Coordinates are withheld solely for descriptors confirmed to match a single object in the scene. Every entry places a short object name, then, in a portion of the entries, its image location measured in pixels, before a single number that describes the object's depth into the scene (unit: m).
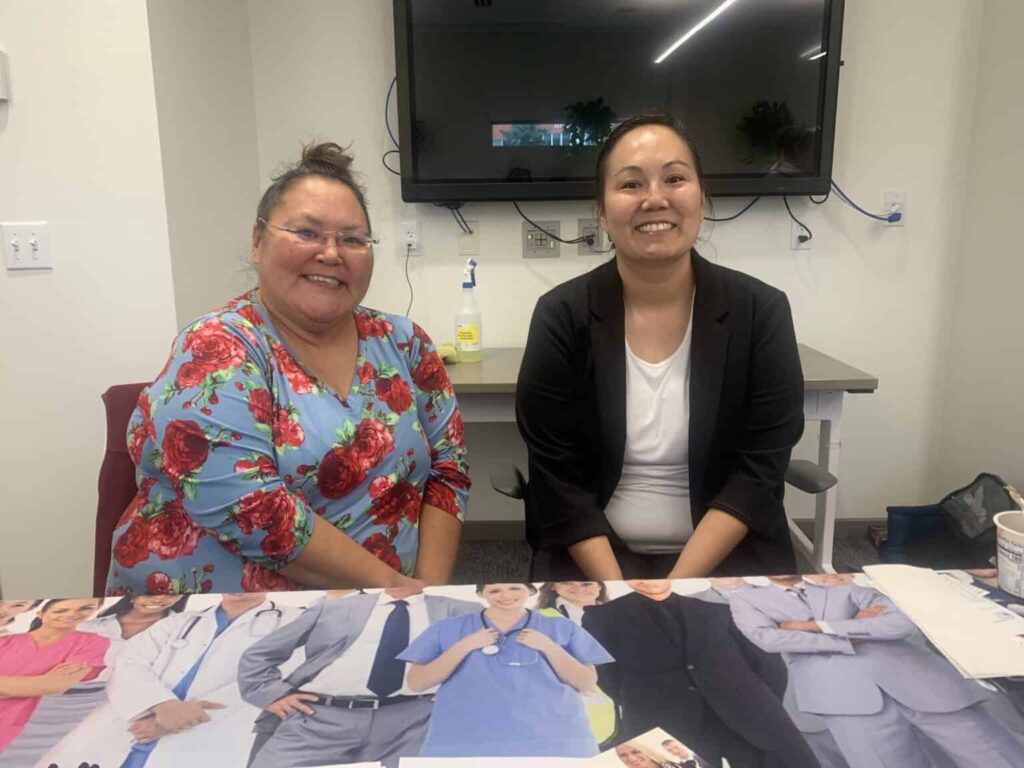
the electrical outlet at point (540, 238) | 2.31
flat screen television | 2.09
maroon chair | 1.21
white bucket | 0.83
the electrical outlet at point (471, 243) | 2.32
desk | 1.81
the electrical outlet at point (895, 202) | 2.27
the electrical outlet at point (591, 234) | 2.31
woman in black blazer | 1.22
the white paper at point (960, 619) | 0.69
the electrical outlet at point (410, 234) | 2.31
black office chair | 1.36
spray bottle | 2.12
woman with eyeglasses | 0.98
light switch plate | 1.64
